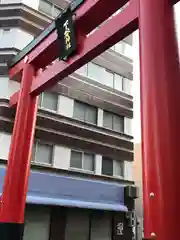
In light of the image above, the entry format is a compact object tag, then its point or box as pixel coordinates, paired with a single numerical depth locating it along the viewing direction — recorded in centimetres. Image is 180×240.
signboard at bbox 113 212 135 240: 920
